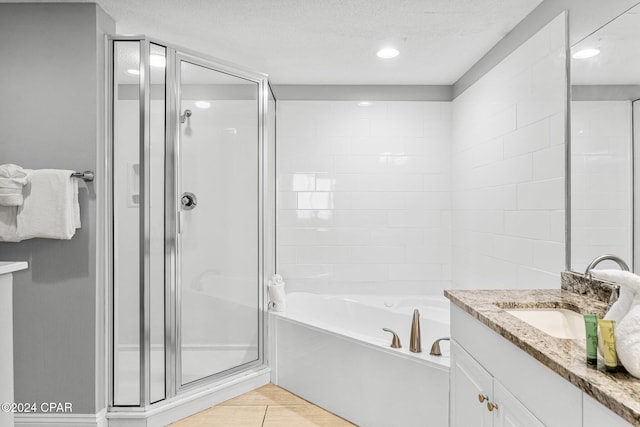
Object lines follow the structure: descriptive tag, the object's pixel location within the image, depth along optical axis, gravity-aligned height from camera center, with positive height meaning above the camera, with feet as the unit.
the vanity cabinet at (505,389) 3.05 -1.64
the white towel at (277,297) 9.82 -2.04
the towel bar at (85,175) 7.12 +0.63
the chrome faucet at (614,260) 5.11 -0.61
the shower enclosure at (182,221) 7.61 -0.19
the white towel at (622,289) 3.32 -0.64
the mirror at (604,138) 5.09 +0.99
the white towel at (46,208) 6.94 +0.06
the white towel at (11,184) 6.70 +0.45
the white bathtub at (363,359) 6.88 -2.93
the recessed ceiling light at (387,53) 9.32 +3.68
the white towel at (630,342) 2.86 -0.92
